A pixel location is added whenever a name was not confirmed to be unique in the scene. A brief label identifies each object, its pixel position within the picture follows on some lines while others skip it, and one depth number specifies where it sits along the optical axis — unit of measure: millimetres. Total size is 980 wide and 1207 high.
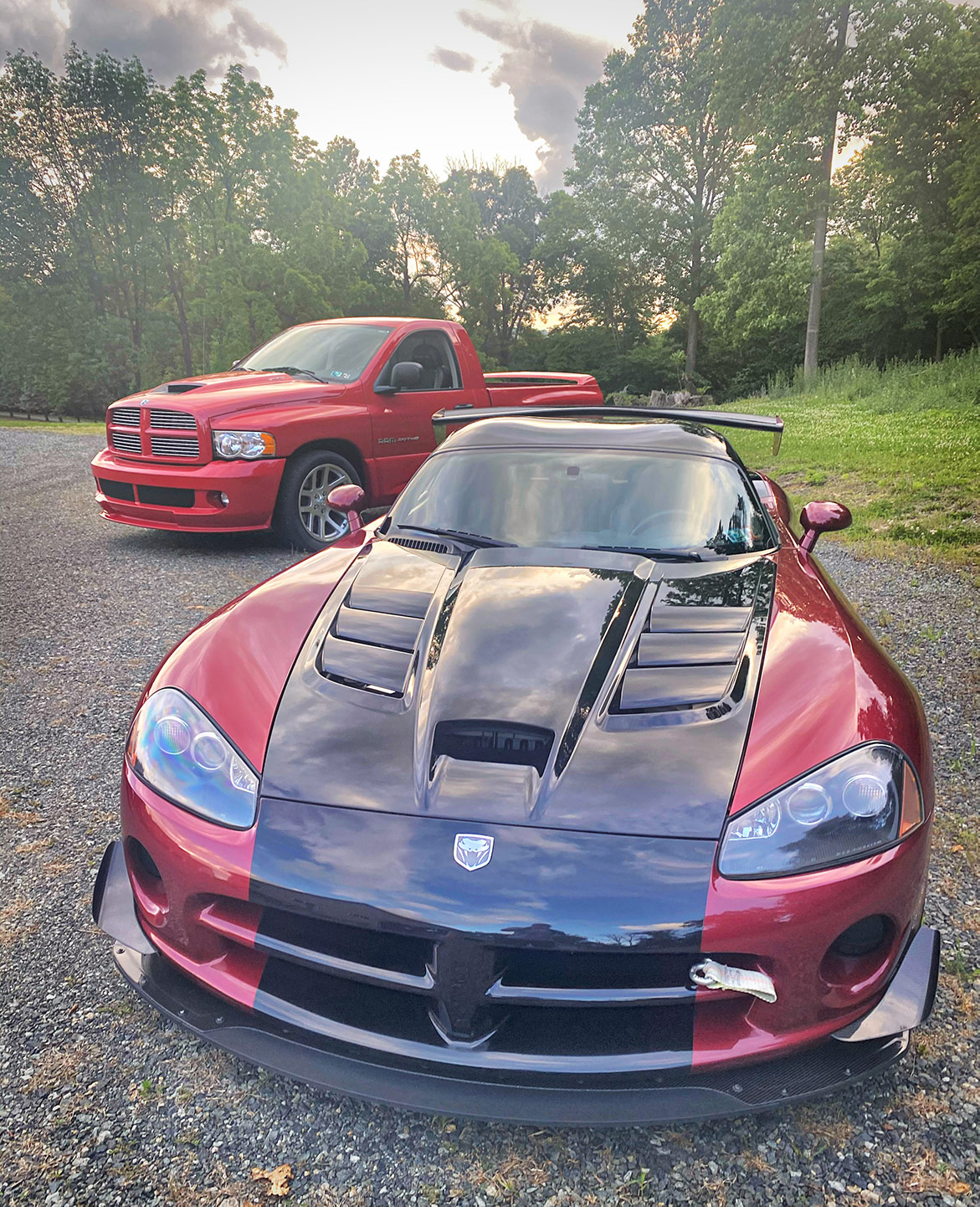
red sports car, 1528
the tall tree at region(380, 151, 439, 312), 45344
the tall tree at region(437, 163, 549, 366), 44812
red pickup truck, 6195
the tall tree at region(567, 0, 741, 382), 38562
